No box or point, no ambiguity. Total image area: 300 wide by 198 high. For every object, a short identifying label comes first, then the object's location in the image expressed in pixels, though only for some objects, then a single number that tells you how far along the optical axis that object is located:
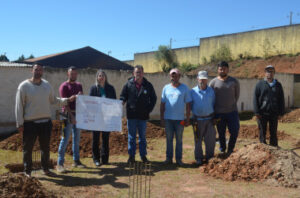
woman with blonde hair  5.69
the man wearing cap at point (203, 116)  5.75
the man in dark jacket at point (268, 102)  6.23
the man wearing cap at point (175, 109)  5.75
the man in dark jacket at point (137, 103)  5.76
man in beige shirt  4.52
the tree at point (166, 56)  43.72
